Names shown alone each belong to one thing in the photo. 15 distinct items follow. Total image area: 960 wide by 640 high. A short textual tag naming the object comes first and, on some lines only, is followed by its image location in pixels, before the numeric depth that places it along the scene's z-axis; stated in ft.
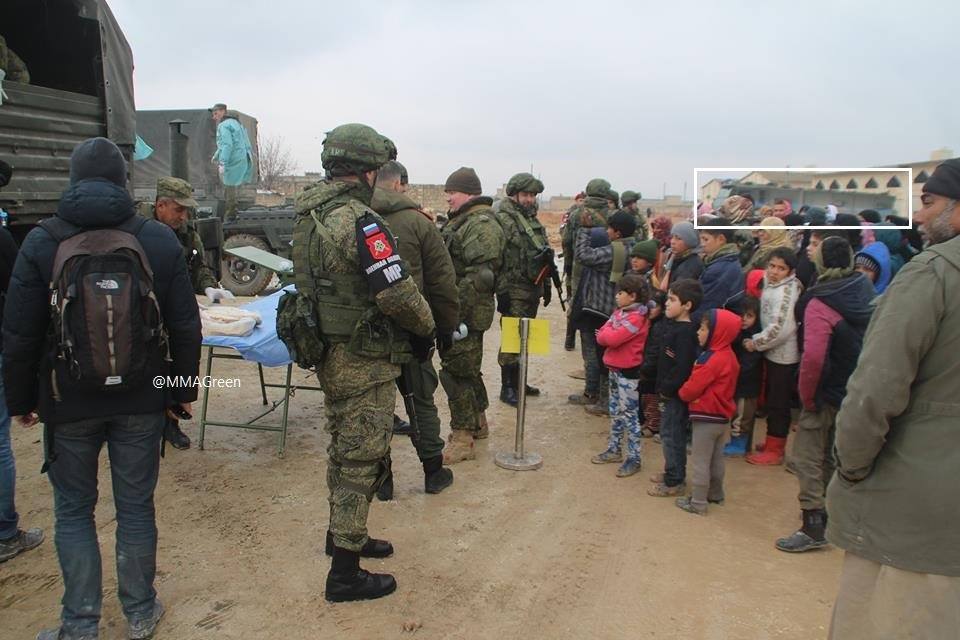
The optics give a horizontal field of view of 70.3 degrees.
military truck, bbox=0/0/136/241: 16.08
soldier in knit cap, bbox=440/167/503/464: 16.06
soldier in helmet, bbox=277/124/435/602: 9.99
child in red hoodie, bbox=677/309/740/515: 12.91
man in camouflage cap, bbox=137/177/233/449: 15.33
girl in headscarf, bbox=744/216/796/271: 18.40
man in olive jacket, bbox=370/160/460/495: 12.32
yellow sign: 15.92
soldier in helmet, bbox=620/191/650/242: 31.59
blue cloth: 14.32
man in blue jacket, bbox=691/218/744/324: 15.76
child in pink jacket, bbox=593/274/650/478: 15.03
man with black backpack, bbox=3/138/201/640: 8.25
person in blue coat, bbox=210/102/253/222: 37.86
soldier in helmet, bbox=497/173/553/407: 18.30
